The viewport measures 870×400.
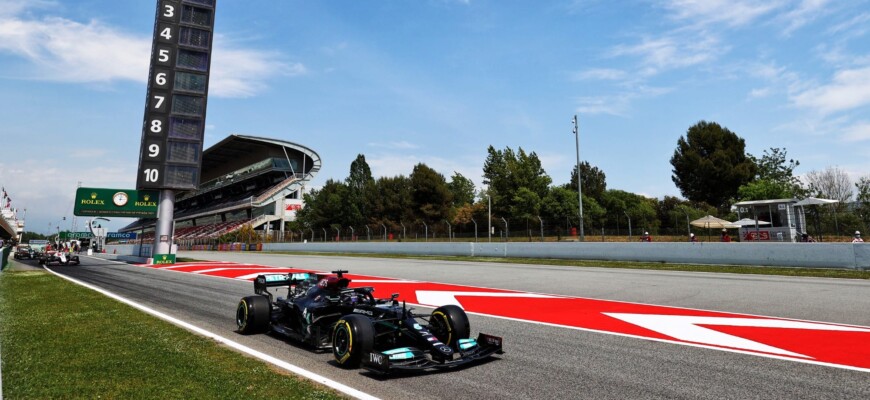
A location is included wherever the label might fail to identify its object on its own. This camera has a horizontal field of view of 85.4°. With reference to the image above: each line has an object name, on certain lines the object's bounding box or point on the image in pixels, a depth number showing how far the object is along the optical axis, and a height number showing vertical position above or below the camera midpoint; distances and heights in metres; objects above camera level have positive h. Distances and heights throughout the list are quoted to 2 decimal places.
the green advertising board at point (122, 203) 29.05 +2.69
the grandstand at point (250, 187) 83.12 +11.80
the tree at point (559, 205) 53.62 +5.16
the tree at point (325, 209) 80.19 +6.66
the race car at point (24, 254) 42.12 -0.80
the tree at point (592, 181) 79.12 +11.63
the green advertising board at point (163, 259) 27.75 -0.74
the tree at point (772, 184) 45.72 +7.22
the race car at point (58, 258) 28.92 -0.77
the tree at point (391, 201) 70.50 +7.10
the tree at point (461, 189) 98.06 +12.60
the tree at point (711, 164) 51.32 +9.51
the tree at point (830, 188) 54.78 +7.52
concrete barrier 16.20 -0.08
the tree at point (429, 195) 67.50 +7.67
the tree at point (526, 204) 53.00 +5.06
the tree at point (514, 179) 56.28 +8.35
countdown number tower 26.67 +8.21
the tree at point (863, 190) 46.17 +6.21
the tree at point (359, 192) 75.50 +9.31
